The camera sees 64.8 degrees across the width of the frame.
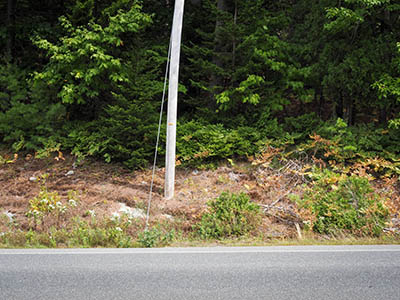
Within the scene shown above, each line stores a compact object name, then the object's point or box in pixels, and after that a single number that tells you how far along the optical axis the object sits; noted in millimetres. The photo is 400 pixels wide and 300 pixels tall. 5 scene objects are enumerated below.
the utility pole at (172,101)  7449
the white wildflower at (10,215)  6573
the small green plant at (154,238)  5355
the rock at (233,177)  8750
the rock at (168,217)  6711
